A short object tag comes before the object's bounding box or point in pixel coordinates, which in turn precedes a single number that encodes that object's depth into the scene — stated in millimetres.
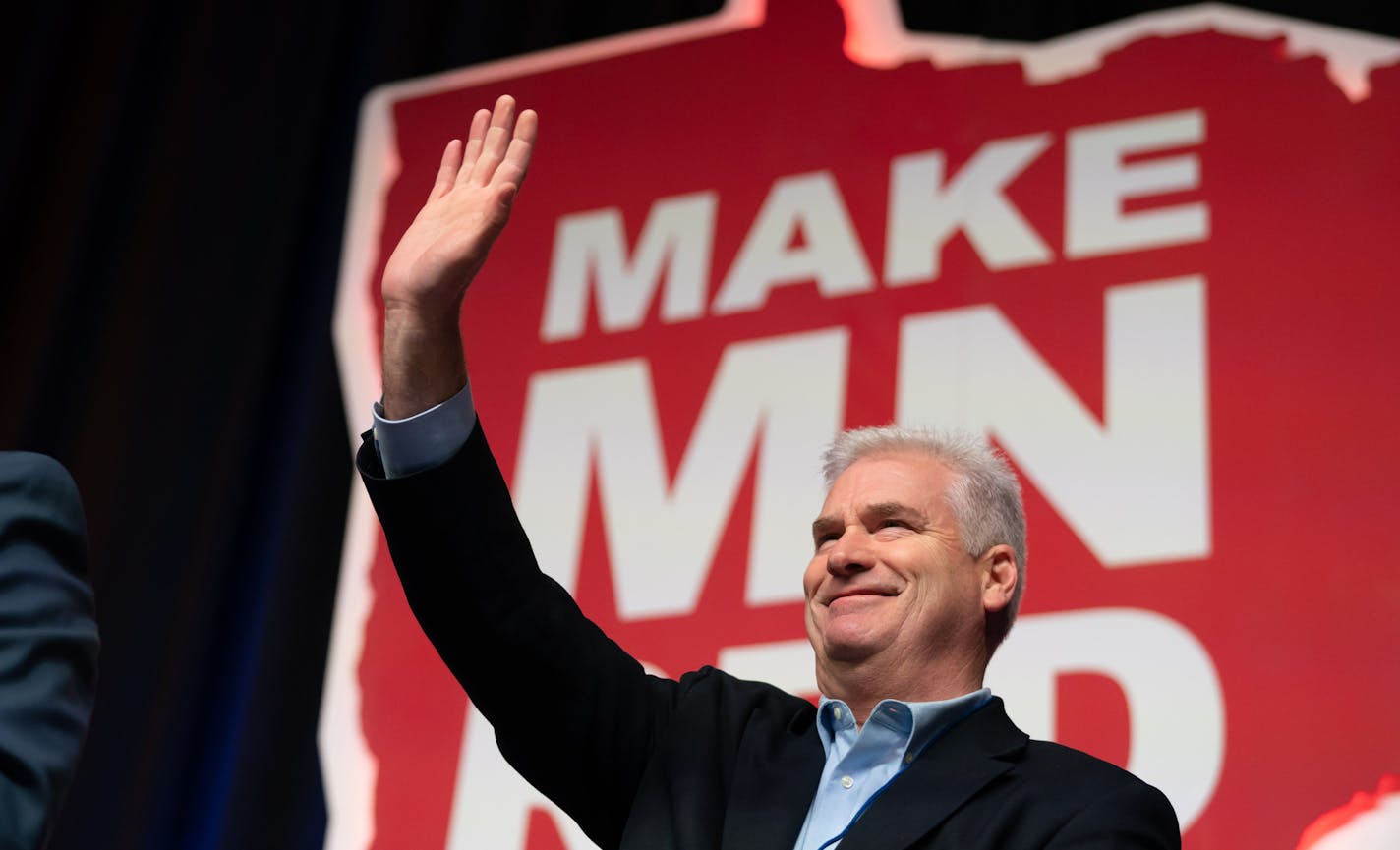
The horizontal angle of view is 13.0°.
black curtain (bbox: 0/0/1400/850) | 6655
